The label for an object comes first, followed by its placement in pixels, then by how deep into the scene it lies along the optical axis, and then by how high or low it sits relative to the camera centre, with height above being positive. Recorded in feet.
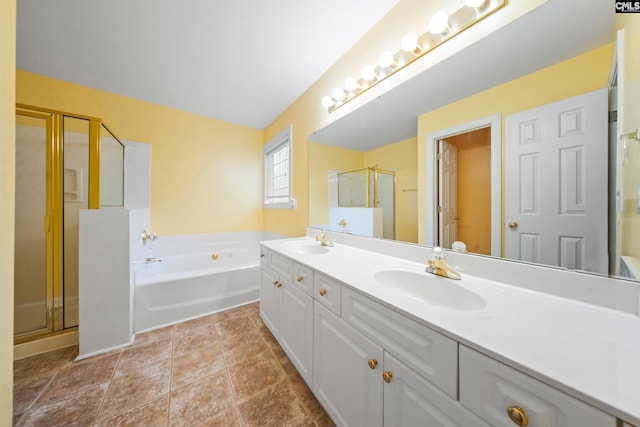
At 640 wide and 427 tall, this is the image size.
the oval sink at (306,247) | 5.61 -0.96
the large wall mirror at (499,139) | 2.25 +1.21
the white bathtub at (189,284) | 6.03 -2.33
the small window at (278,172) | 8.50 +1.89
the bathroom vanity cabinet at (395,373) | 1.38 -1.53
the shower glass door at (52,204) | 5.26 +0.21
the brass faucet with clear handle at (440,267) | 3.03 -0.81
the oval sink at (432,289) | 2.69 -1.12
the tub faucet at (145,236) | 7.84 -0.93
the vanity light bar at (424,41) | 3.11 +3.15
